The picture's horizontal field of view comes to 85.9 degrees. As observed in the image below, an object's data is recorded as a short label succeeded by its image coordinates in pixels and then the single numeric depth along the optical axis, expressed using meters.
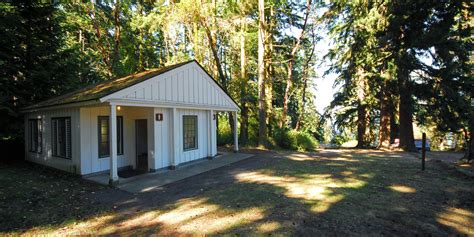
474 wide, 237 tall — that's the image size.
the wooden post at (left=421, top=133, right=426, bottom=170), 8.30
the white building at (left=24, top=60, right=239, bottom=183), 8.34
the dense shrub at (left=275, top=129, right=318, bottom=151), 16.56
